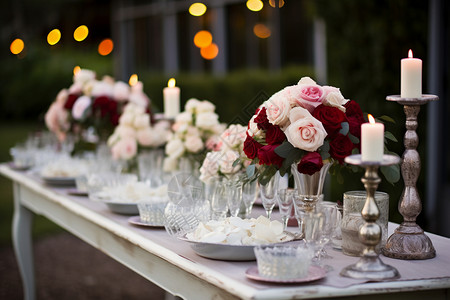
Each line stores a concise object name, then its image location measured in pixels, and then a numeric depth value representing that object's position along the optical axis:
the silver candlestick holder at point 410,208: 2.23
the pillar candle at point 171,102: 3.85
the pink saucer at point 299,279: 1.89
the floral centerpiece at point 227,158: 2.82
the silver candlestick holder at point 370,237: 1.90
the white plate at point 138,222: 2.69
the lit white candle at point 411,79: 2.23
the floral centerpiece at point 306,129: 2.18
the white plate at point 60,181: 3.80
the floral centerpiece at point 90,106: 4.43
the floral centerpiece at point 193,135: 3.37
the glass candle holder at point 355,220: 2.24
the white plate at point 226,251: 2.13
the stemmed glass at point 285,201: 2.41
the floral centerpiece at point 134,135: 3.89
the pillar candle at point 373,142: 1.87
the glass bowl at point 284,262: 1.90
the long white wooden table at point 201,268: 1.90
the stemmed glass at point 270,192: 2.53
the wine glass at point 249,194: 2.67
